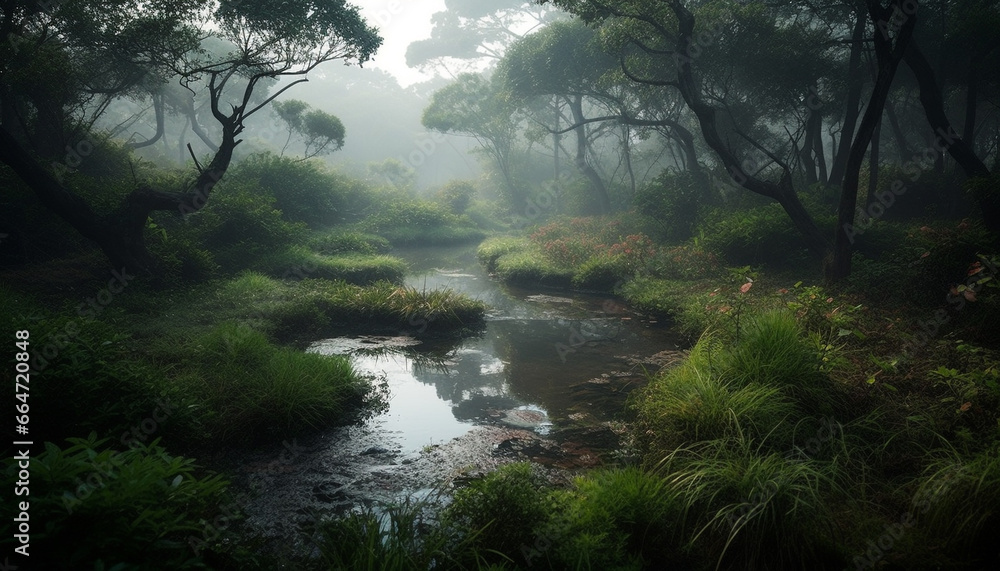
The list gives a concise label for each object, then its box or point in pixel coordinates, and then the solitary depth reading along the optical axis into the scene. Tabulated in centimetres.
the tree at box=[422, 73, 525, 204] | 3067
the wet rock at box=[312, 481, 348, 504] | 418
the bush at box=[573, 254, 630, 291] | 1280
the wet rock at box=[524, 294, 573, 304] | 1237
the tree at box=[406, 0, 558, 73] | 3491
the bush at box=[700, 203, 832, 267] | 1149
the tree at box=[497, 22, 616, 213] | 1958
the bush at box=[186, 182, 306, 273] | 1258
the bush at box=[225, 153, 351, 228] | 1886
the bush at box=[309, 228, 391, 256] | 1566
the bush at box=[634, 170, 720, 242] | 1579
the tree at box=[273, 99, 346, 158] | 2426
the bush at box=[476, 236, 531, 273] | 1738
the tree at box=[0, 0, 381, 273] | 922
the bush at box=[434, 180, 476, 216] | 3150
